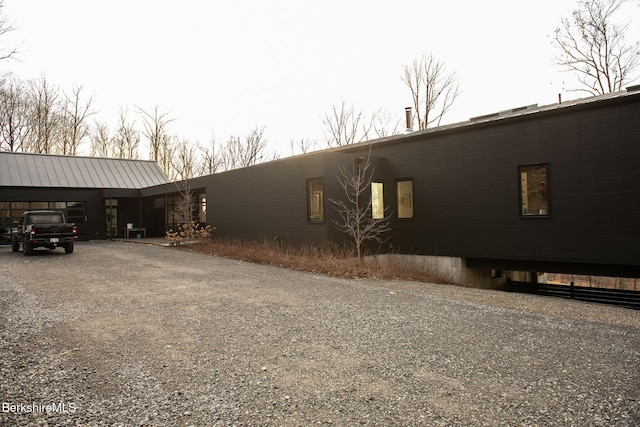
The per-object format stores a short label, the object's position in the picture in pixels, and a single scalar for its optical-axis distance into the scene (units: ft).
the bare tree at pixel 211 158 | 125.70
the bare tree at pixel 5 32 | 35.58
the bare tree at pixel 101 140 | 113.60
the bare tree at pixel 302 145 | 123.95
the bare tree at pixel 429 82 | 95.66
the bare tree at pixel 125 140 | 116.67
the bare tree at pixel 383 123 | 111.04
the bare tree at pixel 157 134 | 117.70
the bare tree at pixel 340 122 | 114.93
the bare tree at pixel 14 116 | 95.09
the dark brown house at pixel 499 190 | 31.68
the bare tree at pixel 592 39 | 64.44
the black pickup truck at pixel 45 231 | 49.90
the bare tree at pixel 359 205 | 44.73
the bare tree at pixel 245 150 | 128.06
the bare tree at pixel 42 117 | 100.73
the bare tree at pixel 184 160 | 121.19
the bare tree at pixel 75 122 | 107.04
